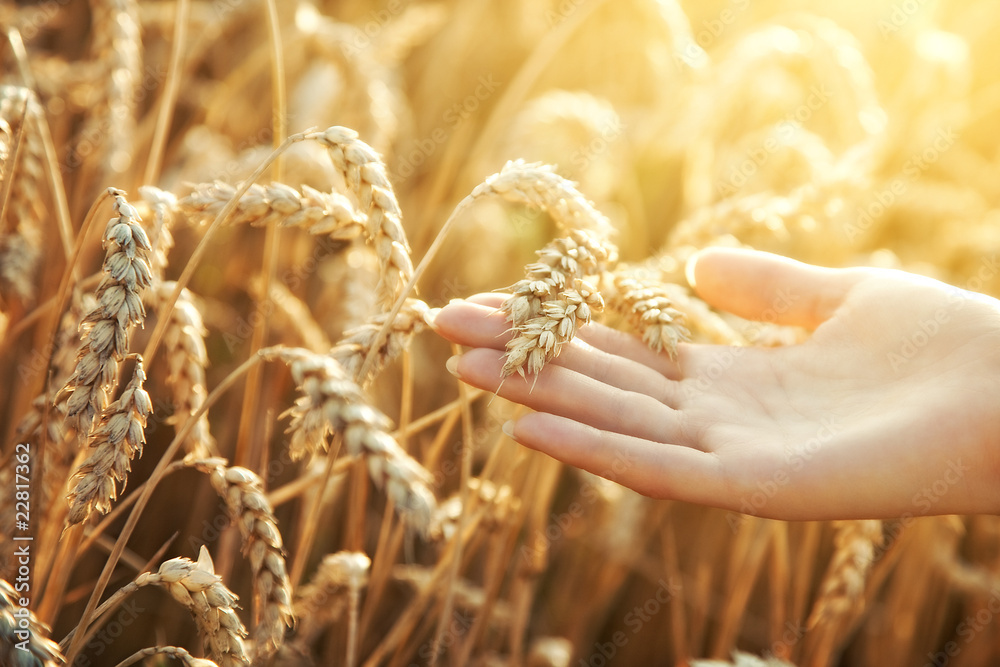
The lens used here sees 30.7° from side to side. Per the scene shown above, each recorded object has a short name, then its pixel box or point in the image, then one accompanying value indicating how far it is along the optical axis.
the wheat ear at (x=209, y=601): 0.45
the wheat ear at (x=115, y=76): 0.55
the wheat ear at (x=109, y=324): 0.44
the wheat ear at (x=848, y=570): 0.53
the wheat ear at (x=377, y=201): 0.47
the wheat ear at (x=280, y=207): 0.47
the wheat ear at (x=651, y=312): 0.49
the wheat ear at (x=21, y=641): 0.43
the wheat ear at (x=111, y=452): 0.44
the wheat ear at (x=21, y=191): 0.49
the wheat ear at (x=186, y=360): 0.49
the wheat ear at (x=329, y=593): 0.50
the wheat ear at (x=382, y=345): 0.47
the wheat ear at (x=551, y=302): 0.46
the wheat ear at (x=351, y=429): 0.43
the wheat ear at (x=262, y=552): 0.45
